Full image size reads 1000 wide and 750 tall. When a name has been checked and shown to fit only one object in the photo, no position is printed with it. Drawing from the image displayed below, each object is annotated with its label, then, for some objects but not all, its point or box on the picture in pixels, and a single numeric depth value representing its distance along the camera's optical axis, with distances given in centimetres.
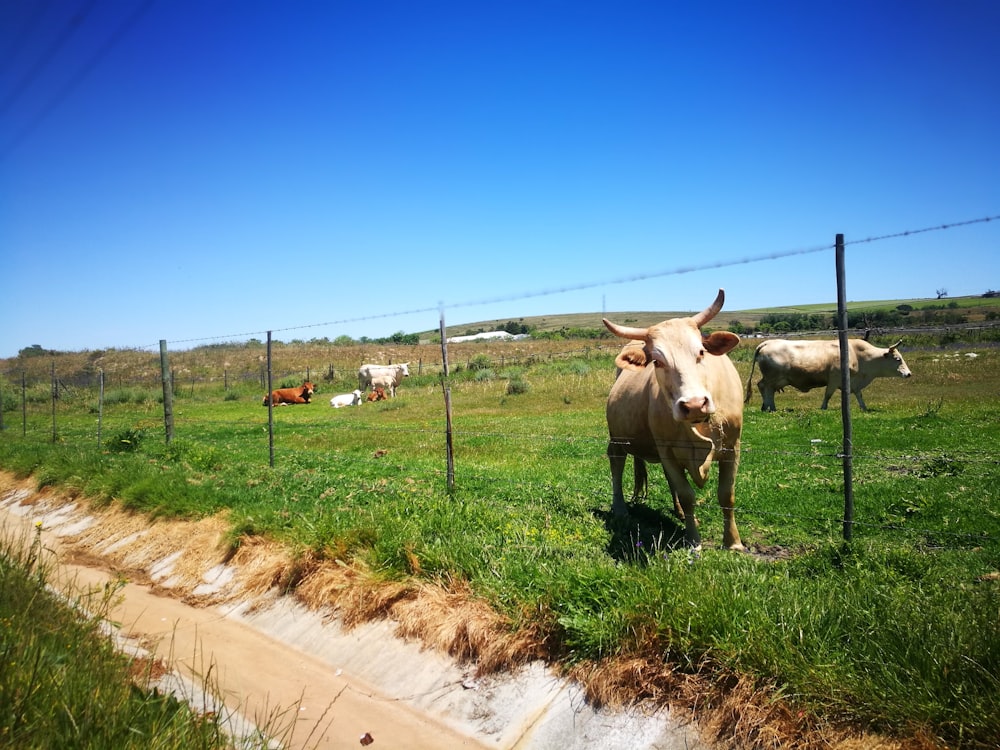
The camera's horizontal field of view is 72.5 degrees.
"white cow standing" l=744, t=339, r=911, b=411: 1864
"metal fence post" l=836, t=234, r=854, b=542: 559
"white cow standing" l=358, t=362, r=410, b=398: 3203
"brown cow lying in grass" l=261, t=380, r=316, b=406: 3134
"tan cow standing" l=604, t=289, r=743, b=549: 603
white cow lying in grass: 2980
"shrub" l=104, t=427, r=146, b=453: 1423
